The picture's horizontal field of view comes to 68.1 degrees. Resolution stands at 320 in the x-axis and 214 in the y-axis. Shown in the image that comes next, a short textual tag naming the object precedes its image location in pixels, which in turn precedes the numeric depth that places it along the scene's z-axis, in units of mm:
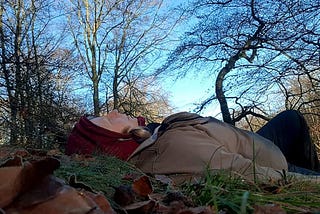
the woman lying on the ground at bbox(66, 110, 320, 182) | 1162
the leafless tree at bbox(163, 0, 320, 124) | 3348
